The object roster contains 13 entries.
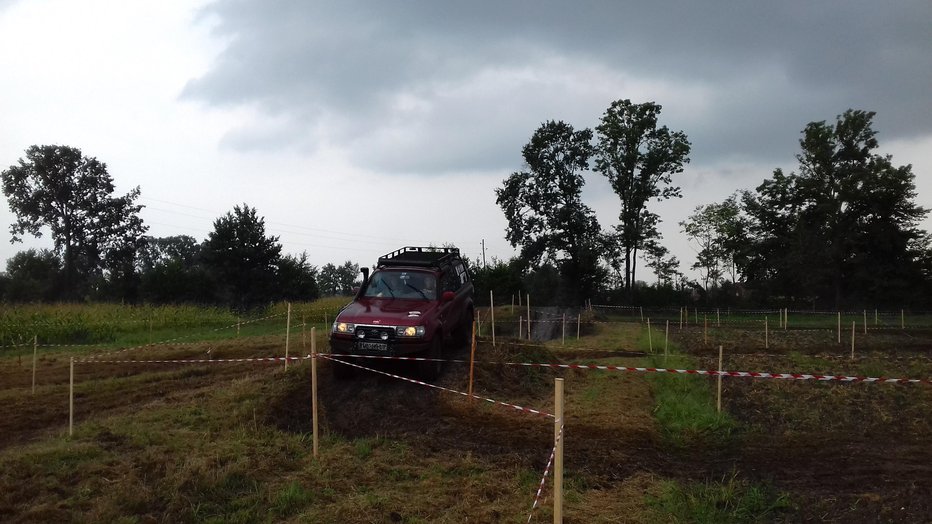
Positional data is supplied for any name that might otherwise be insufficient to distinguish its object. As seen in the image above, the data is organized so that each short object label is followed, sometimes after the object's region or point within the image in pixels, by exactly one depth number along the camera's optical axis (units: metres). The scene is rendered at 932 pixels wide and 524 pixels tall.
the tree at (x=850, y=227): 51.59
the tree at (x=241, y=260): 49.41
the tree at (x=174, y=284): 47.81
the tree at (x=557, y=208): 51.91
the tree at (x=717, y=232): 61.62
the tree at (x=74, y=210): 55.94
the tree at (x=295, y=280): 50.94
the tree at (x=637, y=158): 53.72
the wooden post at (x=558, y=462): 5.30
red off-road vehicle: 11.02
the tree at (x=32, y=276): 51.84
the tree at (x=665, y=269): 57.40
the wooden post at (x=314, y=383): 8.05
